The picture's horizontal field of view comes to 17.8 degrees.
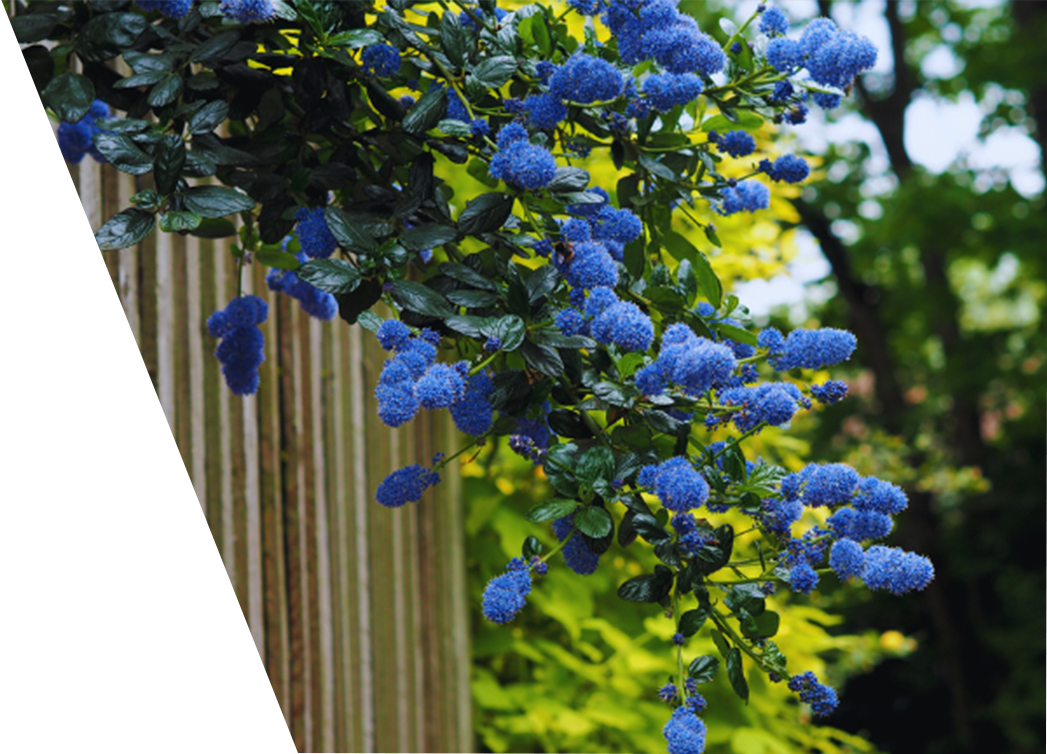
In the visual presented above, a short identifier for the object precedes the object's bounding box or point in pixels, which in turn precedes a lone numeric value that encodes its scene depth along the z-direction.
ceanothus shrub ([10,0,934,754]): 1.88
